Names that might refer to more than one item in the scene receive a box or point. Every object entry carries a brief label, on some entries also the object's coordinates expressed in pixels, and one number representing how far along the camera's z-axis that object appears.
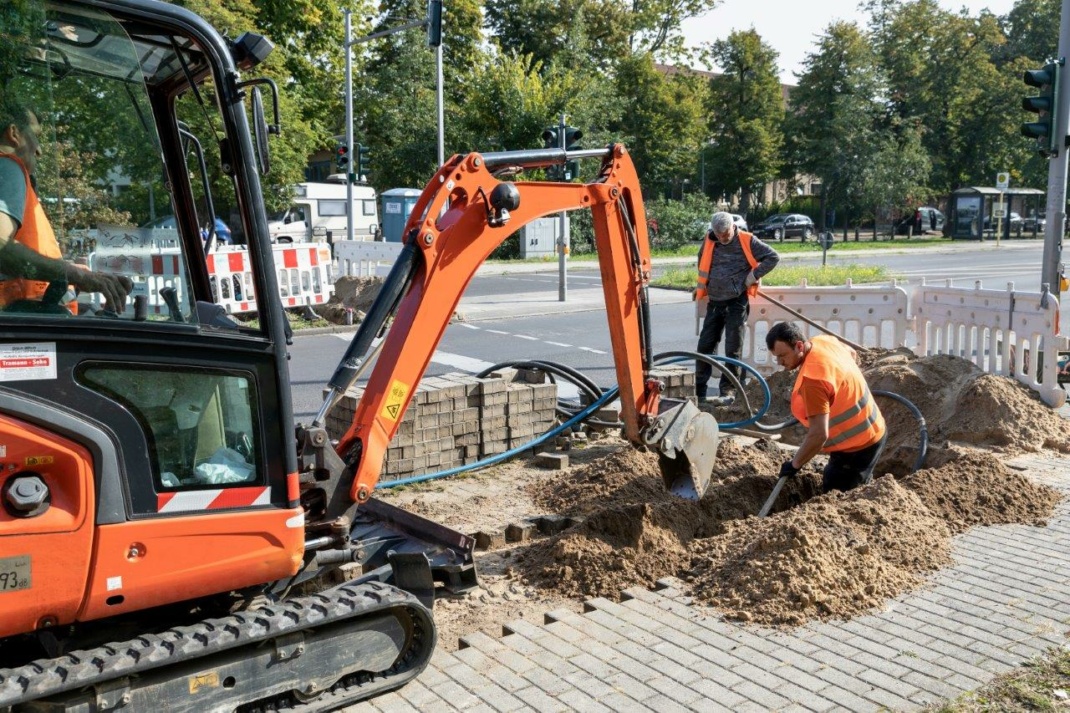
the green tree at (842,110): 50.44
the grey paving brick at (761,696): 4.28
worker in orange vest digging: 6.23
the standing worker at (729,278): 10.64
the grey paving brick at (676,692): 4.32
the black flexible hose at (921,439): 7.41
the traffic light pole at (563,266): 21.05
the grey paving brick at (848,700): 4.25
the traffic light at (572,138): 15.07
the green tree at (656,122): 49.62
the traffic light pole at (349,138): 25.96
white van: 41.03
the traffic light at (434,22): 19.97
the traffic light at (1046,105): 11.45
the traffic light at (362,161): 27.06
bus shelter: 48.00
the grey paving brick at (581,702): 4.25
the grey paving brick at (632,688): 4.36
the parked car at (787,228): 49.88
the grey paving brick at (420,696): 4.32
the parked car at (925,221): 53.22
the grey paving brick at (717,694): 4.30
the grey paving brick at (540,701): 4.27
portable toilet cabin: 37.59
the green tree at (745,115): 55.31
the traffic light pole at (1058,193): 11.51
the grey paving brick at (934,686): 4.34
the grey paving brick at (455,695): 4.32
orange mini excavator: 3.54
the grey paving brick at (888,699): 4.25
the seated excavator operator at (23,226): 3.54
